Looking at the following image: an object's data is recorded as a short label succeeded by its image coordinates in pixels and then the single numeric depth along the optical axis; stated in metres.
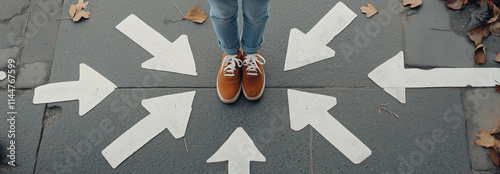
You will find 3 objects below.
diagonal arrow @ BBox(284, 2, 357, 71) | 2.50
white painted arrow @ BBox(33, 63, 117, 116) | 2.38
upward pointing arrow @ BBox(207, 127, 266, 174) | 2.14
